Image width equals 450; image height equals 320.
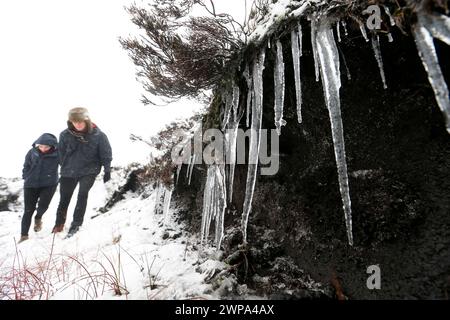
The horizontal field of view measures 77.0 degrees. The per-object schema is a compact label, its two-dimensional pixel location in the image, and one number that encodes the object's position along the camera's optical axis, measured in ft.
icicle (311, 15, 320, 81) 5.52
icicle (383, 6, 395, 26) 4.57
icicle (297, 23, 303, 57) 5.83
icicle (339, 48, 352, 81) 6.07
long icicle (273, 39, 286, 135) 6.20
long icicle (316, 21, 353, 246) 4.92
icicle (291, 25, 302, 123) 5.91
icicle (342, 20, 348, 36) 5.30
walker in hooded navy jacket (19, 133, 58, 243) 15.46
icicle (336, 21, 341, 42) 5.36
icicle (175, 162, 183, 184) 12.11
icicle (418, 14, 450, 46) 3.59
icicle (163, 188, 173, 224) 12.29
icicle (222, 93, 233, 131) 7.76
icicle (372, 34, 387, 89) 5.11
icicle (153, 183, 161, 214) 14.11
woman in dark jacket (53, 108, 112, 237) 14.94
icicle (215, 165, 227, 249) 7.41
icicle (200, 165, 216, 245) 8.40
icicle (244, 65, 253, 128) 7.08
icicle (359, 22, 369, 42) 4.95
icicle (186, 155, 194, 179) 11.31
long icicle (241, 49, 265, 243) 6.44
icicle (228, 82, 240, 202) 7.32
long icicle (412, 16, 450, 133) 3.54
